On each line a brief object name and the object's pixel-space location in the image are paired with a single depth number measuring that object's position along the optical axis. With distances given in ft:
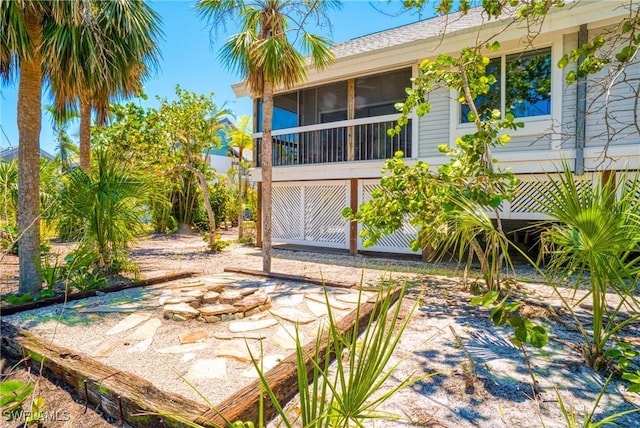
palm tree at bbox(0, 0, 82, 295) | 15.05
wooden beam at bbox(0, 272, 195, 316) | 14.50
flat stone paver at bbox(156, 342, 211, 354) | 10.98
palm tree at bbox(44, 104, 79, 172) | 26.71
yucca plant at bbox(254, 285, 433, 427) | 4.35
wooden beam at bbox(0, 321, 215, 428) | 7.42
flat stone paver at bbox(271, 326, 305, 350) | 11.37
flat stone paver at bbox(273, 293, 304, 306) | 16.03
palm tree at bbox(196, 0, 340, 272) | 21.25
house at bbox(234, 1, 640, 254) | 23.63
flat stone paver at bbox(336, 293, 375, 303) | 16.34
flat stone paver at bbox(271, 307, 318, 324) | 13.83
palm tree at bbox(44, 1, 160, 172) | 15.84
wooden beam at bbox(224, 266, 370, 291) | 19.05
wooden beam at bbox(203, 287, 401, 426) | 7.13
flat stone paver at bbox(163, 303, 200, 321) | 13.71
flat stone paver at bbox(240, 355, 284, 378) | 9.62
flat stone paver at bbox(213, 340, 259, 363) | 10.49
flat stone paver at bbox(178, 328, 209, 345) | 11.76
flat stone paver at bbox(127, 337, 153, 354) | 11.06
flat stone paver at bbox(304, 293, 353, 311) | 15.42
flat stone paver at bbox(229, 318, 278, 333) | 12.82
